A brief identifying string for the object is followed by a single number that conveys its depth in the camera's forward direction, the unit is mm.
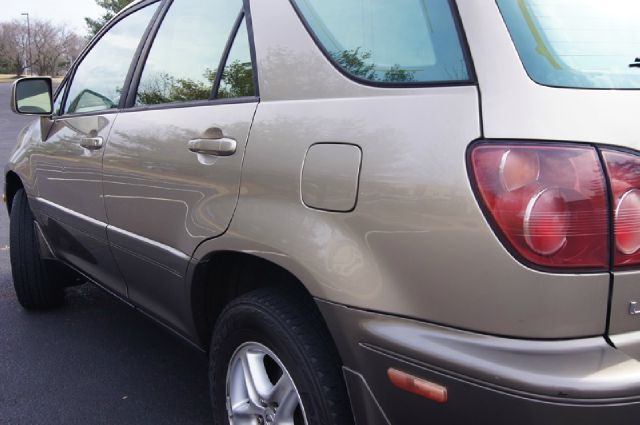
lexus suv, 1280
